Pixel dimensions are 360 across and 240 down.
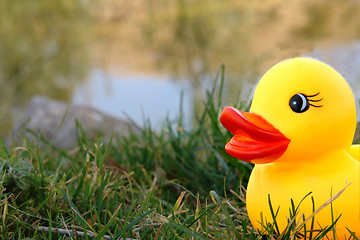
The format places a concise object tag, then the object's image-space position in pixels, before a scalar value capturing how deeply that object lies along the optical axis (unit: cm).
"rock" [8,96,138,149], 81
